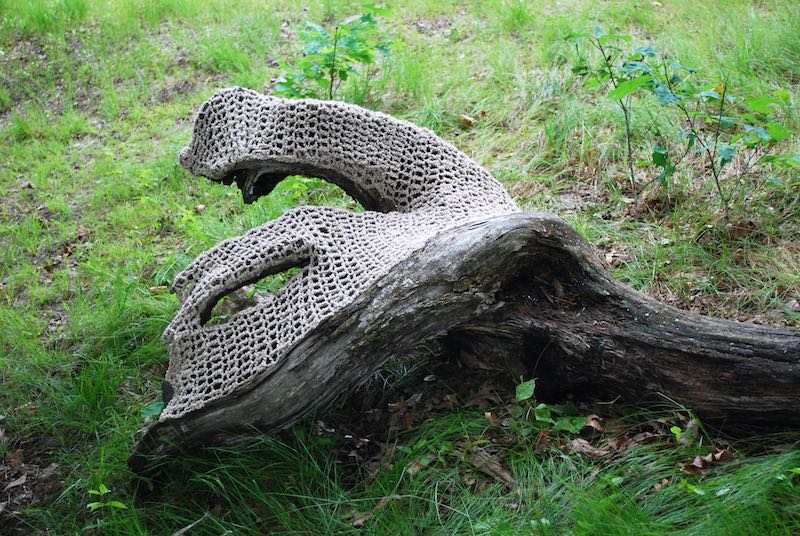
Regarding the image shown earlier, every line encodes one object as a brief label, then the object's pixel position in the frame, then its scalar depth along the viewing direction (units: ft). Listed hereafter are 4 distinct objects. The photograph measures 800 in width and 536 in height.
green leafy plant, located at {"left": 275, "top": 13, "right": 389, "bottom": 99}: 18.12
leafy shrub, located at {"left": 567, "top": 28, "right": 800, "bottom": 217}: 12.43
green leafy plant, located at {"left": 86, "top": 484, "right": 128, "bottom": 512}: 9.55
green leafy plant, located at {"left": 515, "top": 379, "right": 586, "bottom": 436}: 9.72
